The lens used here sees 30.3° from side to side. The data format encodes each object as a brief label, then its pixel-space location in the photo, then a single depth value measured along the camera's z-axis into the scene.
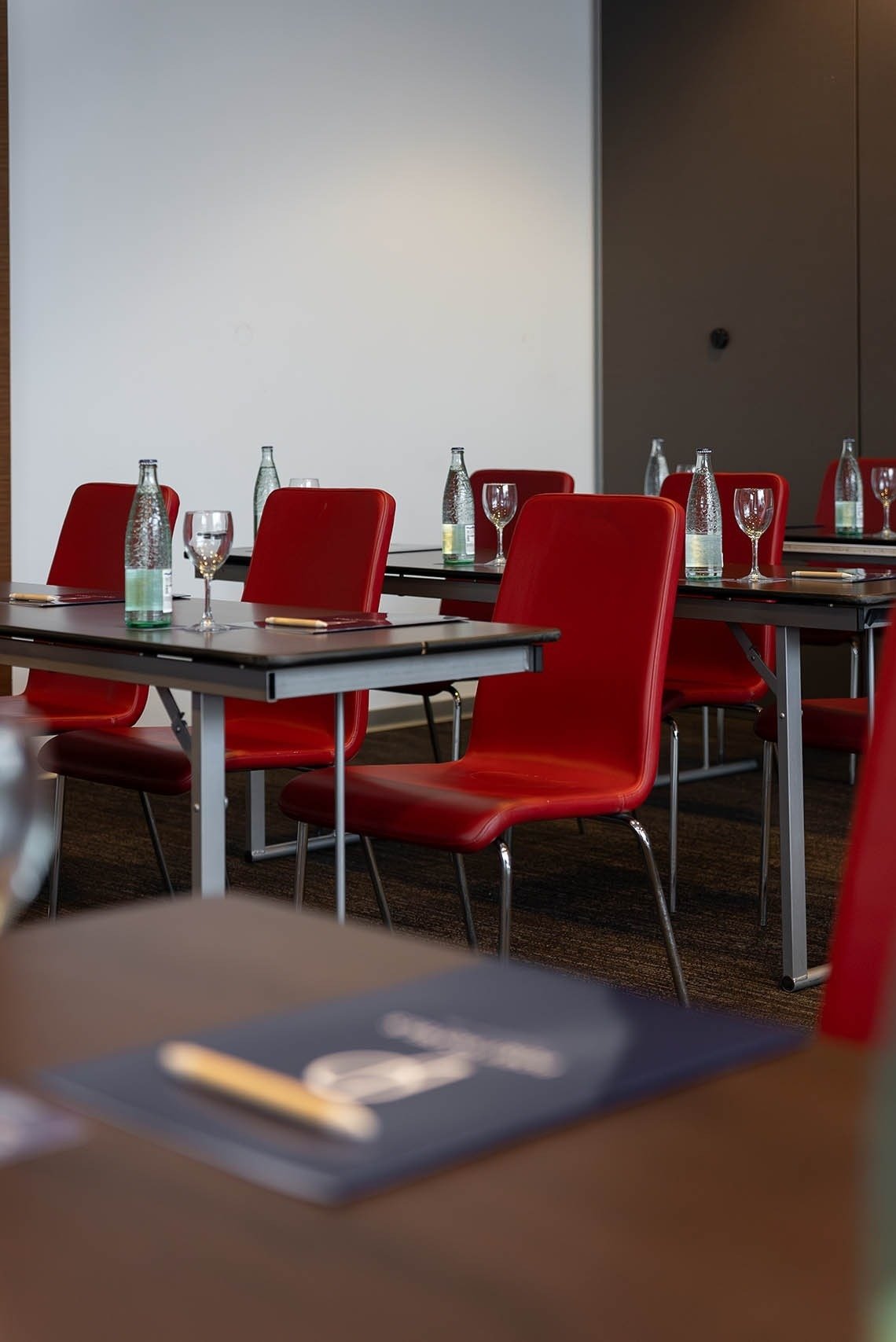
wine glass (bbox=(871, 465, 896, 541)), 4.89
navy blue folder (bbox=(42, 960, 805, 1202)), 0.66
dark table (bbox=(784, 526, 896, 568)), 4.46
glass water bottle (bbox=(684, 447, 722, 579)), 3.54
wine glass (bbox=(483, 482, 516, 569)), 4.08
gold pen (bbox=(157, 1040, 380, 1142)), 0.68
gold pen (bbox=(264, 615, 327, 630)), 2.69
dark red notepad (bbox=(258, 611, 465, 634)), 2.69
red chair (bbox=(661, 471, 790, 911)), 3.95
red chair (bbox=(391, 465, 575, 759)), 4.40
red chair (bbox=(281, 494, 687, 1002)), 2.70
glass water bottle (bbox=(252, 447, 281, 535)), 4.72
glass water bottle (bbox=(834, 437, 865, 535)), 4.99
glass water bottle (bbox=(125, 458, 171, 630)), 2.77
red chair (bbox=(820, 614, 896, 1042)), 1.14
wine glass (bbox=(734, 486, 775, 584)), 3.42
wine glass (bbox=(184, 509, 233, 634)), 2.70
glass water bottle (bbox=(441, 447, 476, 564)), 4.14
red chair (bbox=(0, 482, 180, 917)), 3.66
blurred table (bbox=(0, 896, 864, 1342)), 0.53
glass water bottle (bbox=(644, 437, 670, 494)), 5.11
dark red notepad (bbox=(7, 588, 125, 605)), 3.20
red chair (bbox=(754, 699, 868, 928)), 3.39
